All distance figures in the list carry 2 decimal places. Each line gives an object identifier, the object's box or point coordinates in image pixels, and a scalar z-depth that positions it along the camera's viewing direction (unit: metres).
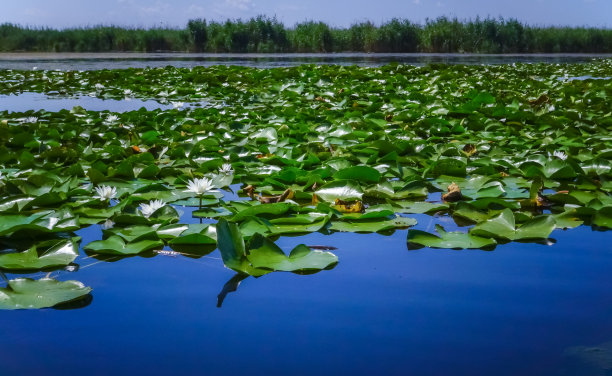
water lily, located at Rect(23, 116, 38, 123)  3.66
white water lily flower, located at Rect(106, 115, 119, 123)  3.60
